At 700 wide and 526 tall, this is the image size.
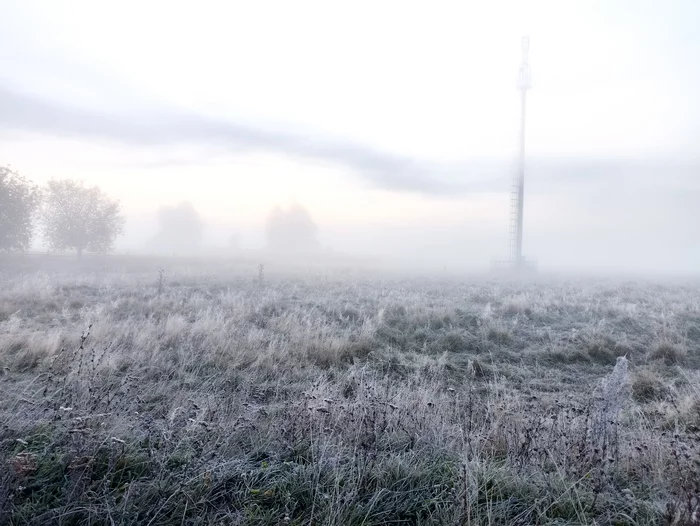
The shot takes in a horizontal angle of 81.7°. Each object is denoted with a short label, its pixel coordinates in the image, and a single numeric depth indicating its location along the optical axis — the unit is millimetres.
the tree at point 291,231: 82000
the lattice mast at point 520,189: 45531
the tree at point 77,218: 39156
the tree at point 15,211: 33219
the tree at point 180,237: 83625
